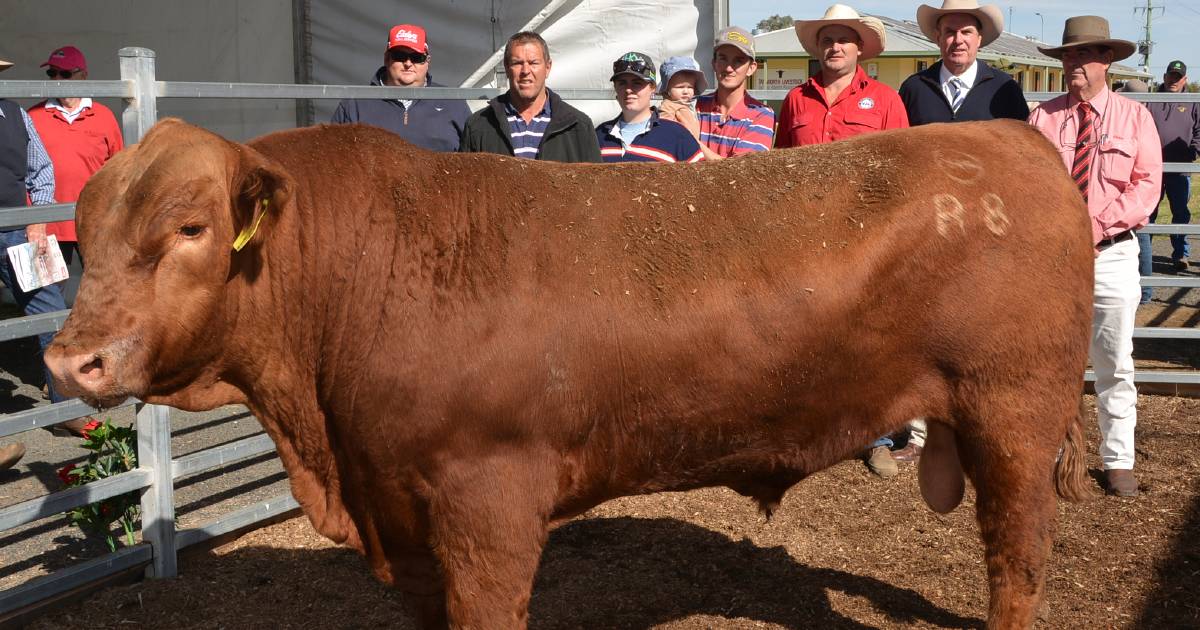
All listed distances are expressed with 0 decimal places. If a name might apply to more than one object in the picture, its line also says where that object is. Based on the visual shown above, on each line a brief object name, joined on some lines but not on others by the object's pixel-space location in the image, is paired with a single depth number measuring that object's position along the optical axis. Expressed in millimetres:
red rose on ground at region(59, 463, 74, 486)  4641
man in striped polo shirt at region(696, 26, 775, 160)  5562
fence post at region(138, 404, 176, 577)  4574
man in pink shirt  5250
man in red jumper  7574
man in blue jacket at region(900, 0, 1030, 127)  5293
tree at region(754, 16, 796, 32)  103356
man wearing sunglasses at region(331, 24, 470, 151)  5629
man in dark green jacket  4895
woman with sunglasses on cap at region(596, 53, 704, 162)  5129
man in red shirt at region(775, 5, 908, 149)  5066
